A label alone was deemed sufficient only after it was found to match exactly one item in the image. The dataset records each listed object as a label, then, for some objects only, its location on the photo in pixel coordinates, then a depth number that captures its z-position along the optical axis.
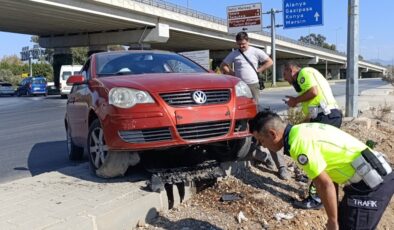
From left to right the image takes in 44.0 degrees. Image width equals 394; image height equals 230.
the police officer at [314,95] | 5.35
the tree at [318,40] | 153.73
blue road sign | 32.09
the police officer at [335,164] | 3.03
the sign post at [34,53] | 91.59
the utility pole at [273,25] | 40.14
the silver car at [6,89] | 46.97
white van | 31.81
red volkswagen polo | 4.84
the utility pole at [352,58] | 10.10
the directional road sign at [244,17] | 32.00
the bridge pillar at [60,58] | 50.25
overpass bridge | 32.66
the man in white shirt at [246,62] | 7.26
